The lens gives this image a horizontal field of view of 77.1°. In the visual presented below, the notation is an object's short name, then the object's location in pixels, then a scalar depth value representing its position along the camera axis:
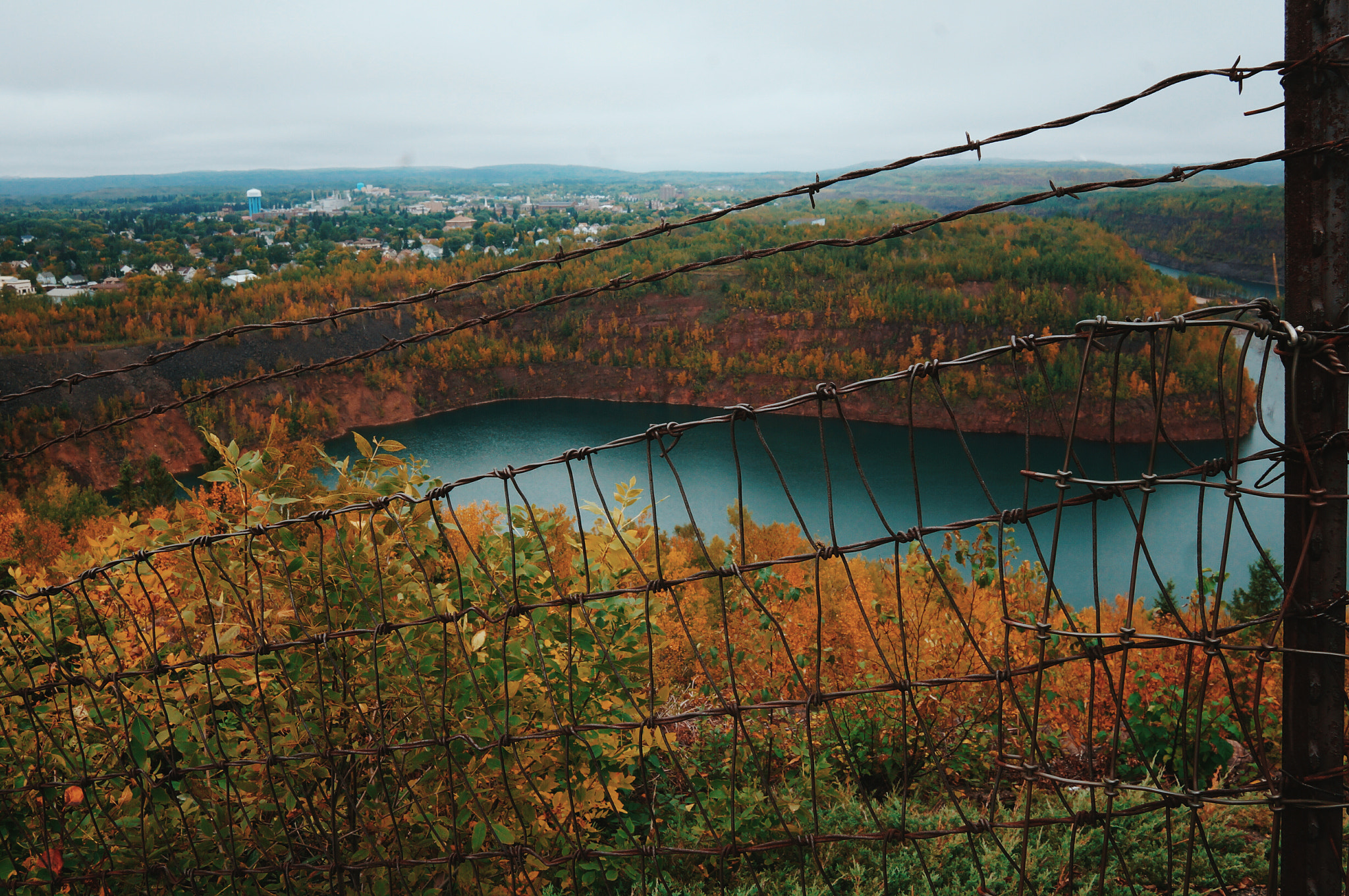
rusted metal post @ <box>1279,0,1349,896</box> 1.17
